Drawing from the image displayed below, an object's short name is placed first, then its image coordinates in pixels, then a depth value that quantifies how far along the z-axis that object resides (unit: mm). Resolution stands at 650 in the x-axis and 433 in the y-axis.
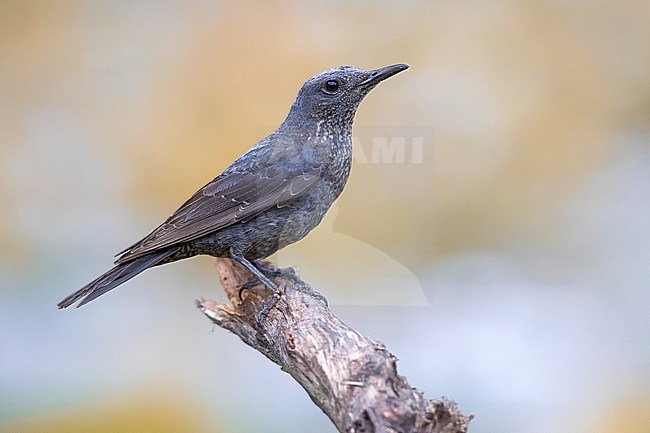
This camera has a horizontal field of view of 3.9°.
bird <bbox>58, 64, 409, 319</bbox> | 4583
